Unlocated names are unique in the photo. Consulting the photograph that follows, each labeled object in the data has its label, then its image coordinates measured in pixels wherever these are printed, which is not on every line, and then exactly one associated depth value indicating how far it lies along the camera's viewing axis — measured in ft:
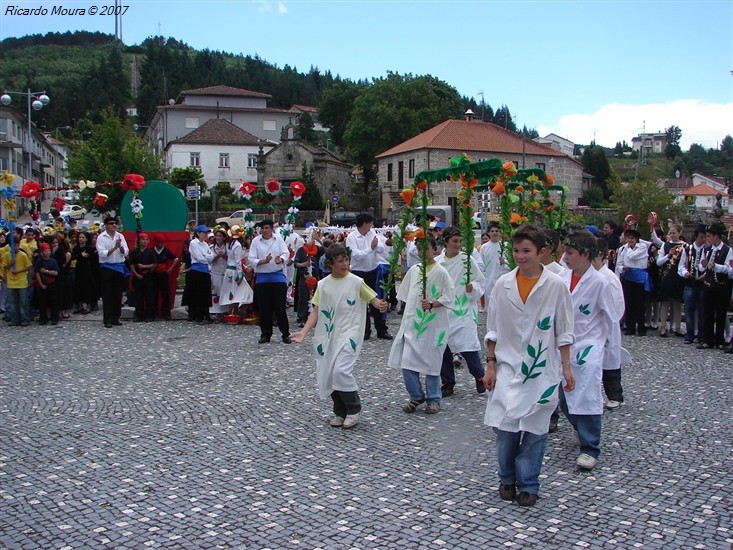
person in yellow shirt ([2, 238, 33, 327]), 45.11
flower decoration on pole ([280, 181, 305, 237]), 43.83
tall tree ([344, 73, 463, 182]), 224.33
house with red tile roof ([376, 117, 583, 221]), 188.85
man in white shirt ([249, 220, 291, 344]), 38.09
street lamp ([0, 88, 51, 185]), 83.59
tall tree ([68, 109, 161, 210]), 140.56
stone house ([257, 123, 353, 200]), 213.05
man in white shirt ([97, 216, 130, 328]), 44.80
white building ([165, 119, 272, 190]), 234.58
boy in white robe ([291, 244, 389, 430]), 22.47
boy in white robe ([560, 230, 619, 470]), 18.25
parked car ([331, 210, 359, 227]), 158.52
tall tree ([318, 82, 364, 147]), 307.99
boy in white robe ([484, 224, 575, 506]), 15.74
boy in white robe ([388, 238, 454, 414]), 24.08
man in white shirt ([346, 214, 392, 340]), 40.04
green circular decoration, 52.95
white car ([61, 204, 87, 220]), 151.86
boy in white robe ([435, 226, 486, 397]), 26.76
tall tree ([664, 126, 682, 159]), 504.84
